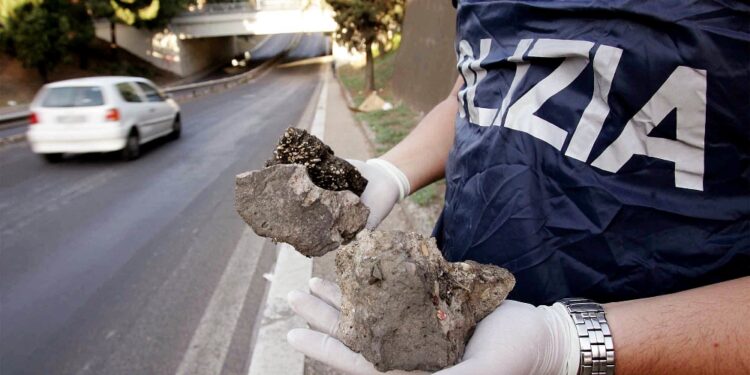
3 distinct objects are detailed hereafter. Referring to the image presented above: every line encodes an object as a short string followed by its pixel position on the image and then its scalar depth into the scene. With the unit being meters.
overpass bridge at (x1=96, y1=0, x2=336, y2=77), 34.78
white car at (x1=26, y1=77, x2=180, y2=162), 7.72
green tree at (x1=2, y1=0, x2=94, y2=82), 21.86
